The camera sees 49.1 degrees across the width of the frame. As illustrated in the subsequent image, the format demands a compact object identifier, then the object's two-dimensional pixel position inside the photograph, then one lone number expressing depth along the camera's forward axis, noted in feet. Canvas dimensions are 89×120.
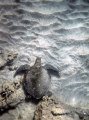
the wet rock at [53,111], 11.80
